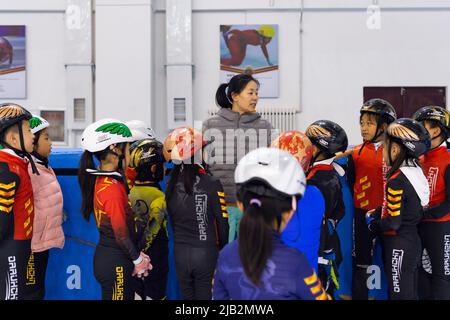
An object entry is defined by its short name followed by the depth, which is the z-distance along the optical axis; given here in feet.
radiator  31.32
